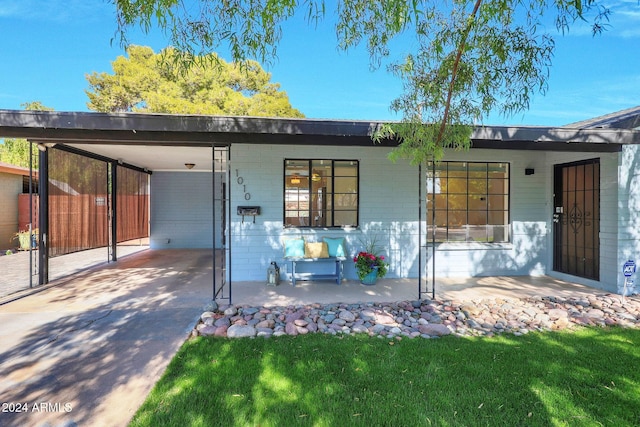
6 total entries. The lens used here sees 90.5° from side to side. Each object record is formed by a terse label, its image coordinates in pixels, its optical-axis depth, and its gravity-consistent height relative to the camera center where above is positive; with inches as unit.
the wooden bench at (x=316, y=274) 216.5 -43.8
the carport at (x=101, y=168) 170.7 +40.0
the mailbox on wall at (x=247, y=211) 223.3 -0.6
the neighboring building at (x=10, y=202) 398.9 +10.6
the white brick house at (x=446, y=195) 191.9 +11.3
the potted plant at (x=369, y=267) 218.2 -39.3
